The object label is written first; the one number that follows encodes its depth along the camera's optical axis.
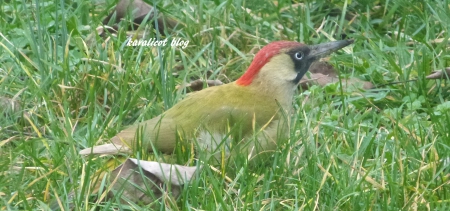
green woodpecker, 7.53
